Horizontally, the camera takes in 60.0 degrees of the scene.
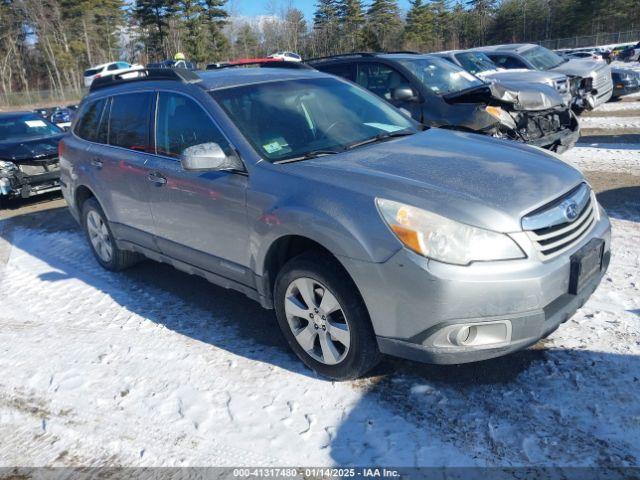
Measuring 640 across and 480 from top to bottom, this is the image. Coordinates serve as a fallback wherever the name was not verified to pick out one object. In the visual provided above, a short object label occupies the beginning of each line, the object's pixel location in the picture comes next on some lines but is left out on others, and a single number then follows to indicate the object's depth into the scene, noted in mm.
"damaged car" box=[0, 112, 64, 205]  9164
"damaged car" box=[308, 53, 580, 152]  7078
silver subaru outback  2762
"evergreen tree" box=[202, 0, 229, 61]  57188
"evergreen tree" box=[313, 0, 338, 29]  63188
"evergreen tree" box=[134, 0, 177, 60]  55906
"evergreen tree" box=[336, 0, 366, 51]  61156
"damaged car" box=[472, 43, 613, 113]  12812
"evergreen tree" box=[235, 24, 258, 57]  62594
